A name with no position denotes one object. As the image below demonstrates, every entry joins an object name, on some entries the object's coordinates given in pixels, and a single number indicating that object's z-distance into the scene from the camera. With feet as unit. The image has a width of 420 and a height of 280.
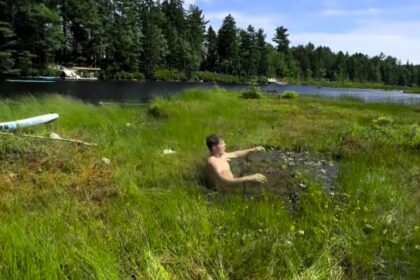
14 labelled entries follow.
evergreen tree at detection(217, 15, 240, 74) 442.09
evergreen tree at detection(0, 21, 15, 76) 233.14
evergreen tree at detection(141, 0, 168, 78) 353.31
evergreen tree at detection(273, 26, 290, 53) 569.64
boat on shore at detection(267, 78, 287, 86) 448.57
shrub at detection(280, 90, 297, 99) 118.42
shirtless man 28.32
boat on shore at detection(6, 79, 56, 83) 196.54
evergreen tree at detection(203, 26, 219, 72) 454.40
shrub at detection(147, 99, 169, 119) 65.90
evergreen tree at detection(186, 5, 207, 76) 386.11
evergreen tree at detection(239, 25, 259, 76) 452.35
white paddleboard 37.10
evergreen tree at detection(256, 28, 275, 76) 467.89
